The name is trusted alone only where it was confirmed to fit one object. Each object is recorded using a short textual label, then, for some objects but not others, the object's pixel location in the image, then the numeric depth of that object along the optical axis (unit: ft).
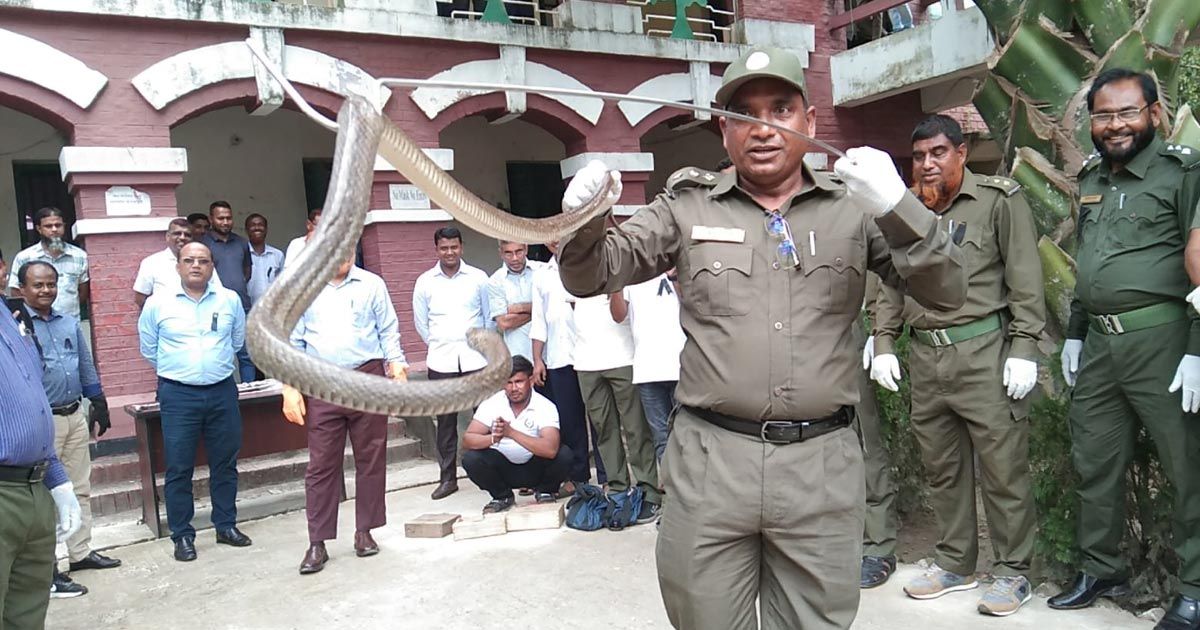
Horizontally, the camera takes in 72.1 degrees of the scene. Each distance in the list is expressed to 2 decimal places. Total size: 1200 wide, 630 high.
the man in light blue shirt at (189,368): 17.35
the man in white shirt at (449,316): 21.35
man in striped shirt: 9.25
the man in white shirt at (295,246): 21.54
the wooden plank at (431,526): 17.63
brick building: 23.22
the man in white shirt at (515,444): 18.47
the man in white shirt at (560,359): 20.06
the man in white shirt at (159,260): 21.29
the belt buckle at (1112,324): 11.21
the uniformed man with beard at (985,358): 11.96
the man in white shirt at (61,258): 22.35
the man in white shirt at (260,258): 25.76
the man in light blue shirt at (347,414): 16.20
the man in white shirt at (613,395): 18.53
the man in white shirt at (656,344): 17.40
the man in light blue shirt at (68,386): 16.30
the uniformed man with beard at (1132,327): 10.81
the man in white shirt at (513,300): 21.86
